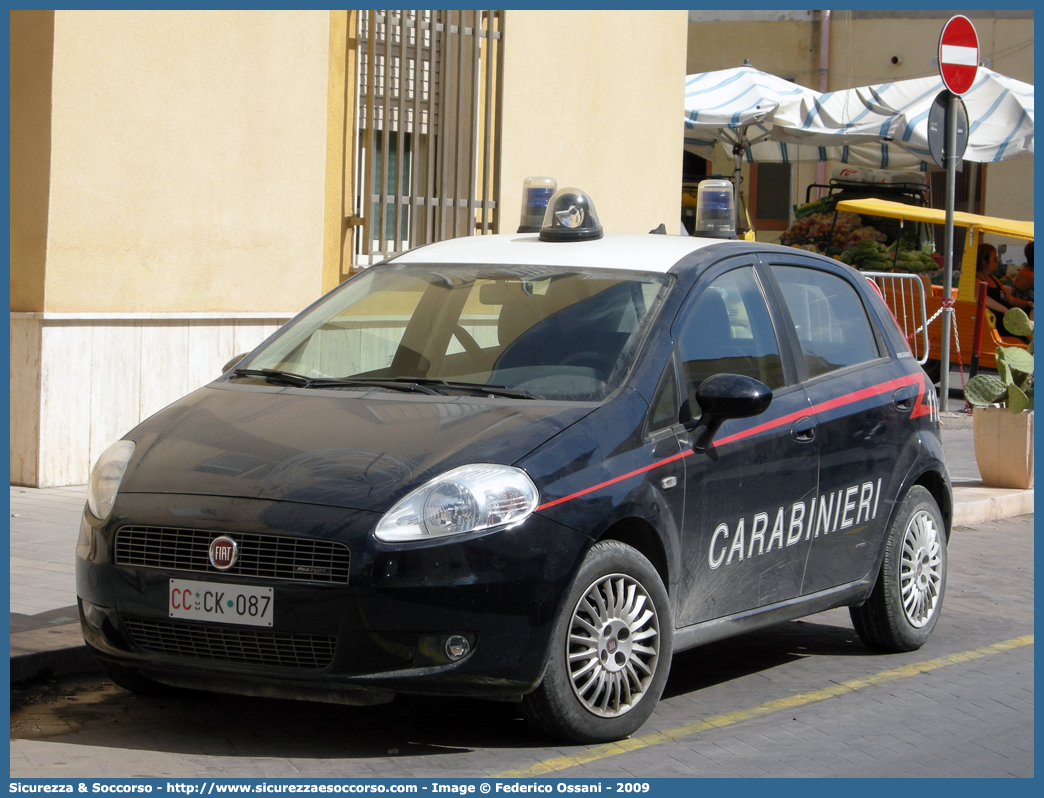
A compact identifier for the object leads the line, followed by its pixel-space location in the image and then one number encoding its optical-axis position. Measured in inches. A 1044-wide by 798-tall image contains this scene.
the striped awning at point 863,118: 768.9
